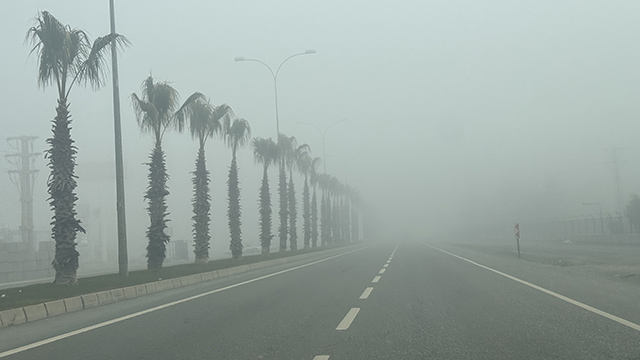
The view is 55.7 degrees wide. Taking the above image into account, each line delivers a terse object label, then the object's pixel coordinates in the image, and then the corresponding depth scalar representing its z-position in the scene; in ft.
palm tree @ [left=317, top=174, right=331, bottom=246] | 290.15
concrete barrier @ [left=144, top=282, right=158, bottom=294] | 57.82
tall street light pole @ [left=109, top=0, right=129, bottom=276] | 68.49
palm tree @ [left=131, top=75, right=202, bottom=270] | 87.97
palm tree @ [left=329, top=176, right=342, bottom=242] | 338.28
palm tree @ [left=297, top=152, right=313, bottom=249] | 226.09
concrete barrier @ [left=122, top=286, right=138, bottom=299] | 52.91
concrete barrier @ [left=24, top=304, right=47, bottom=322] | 38.67
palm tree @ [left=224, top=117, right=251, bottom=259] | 132.57
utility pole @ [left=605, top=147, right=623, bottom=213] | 197.88
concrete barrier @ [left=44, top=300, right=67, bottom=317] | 40.96
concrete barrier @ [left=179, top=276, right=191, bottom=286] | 66.92
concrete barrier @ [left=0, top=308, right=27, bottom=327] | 36.11
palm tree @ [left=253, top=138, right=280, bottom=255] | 162.50
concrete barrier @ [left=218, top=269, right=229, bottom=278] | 81.67
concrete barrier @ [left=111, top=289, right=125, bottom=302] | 50.49
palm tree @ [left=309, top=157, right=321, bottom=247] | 245.04
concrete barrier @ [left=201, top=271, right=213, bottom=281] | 74.90
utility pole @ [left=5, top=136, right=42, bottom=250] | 161.17
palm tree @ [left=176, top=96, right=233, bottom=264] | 109.09
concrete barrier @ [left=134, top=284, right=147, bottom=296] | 55.52
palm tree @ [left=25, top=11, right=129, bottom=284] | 60.95
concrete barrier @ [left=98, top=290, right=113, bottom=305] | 48.23
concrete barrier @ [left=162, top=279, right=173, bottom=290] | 62.50
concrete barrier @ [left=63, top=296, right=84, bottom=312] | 43.39
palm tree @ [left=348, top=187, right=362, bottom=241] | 468.34
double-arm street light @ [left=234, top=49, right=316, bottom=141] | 139.84
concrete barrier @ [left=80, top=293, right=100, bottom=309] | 45.77
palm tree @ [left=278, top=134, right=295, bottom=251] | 184.24
